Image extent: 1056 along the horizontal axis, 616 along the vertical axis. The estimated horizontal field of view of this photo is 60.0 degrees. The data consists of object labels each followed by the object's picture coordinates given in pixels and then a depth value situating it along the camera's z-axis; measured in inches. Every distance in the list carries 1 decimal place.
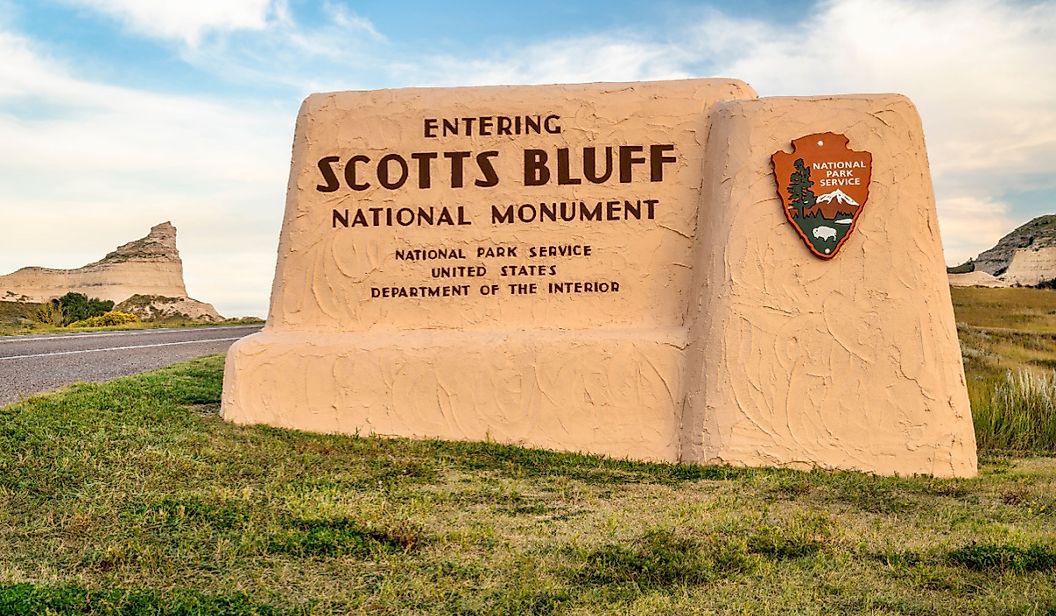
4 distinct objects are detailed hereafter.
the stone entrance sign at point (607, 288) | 297.3
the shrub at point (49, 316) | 1249.6
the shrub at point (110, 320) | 1091.9
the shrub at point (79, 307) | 1487.5
